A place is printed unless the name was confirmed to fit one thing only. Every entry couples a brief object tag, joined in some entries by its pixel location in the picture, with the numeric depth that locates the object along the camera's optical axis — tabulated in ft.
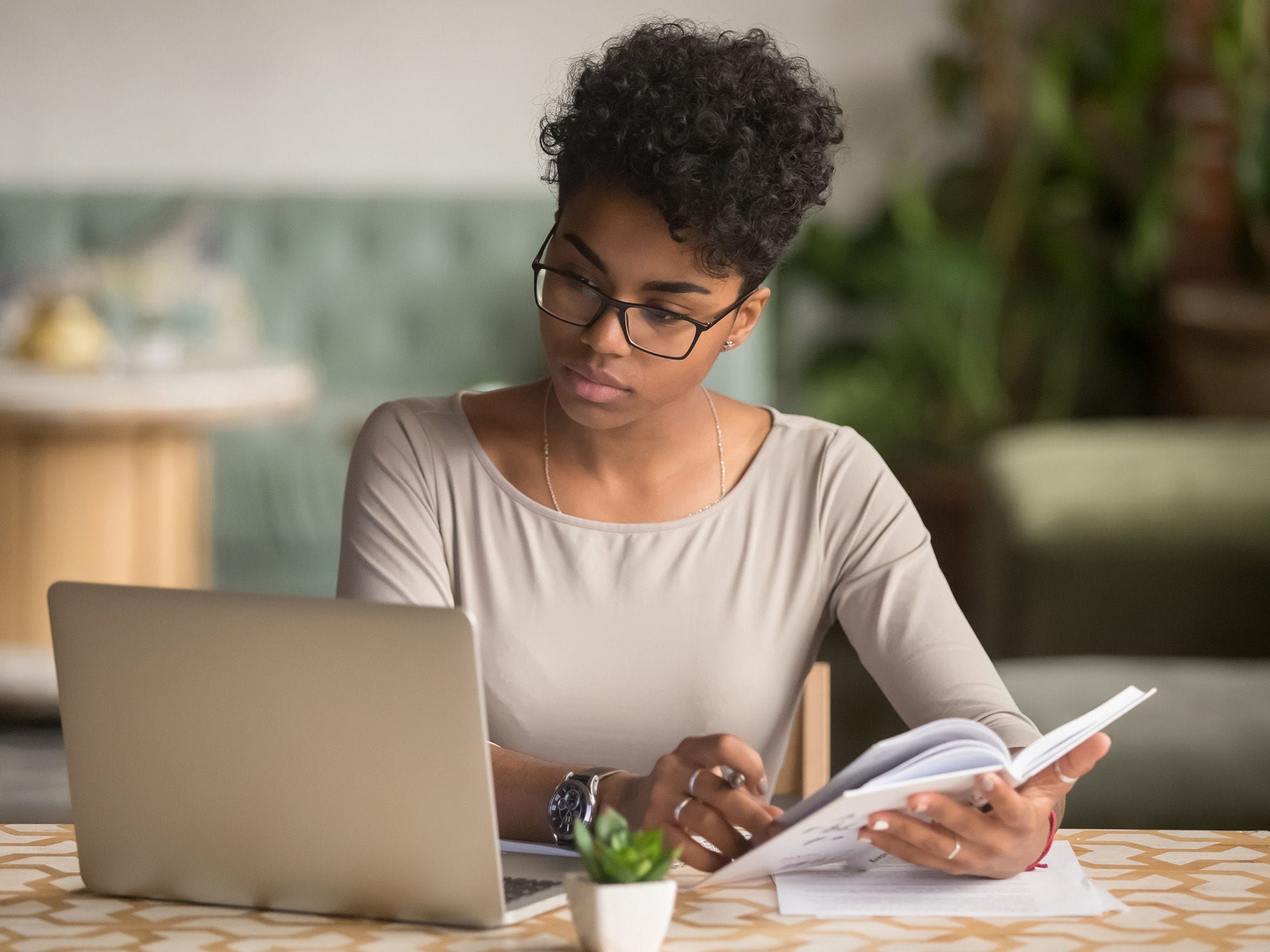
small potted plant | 7.02
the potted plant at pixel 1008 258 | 21.29
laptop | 7.08
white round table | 15.60
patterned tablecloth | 7.17
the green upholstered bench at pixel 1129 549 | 13.79
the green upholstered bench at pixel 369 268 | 22.53
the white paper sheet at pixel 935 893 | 7.40
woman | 8.10
